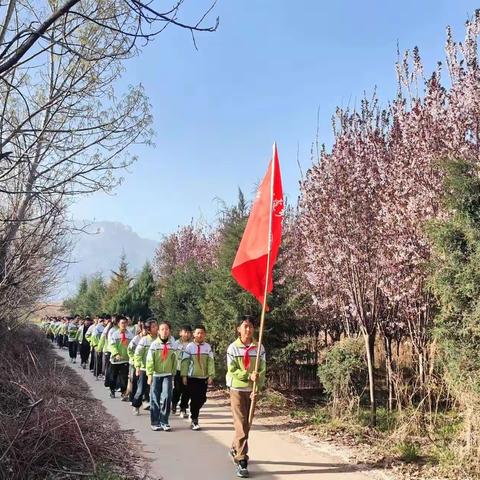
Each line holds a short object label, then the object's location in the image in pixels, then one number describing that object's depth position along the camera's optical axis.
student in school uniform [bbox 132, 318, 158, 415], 10.69
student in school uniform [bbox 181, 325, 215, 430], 9.65
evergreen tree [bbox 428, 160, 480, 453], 6.35
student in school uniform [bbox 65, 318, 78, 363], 24.33
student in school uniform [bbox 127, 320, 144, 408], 11.87
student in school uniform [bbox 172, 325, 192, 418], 9.96
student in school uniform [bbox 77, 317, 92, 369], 20.64
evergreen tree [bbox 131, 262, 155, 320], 29.44
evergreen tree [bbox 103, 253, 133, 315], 29.59
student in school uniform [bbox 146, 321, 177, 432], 9.27
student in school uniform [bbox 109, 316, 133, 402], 13.09
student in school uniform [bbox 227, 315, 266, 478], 6.66
